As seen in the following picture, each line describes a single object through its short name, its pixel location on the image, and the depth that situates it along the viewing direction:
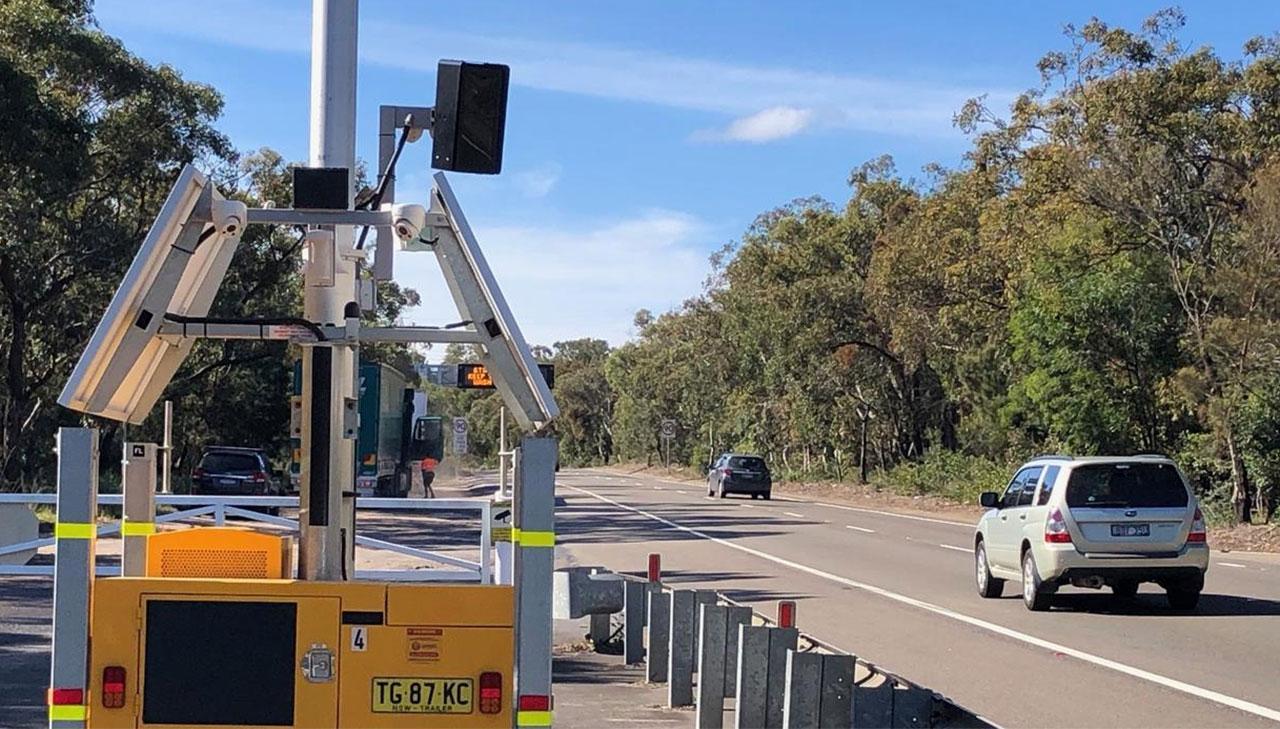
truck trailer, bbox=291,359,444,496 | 36.41
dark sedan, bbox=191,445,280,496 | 38.47
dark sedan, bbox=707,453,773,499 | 52.91
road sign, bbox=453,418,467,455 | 46.25
